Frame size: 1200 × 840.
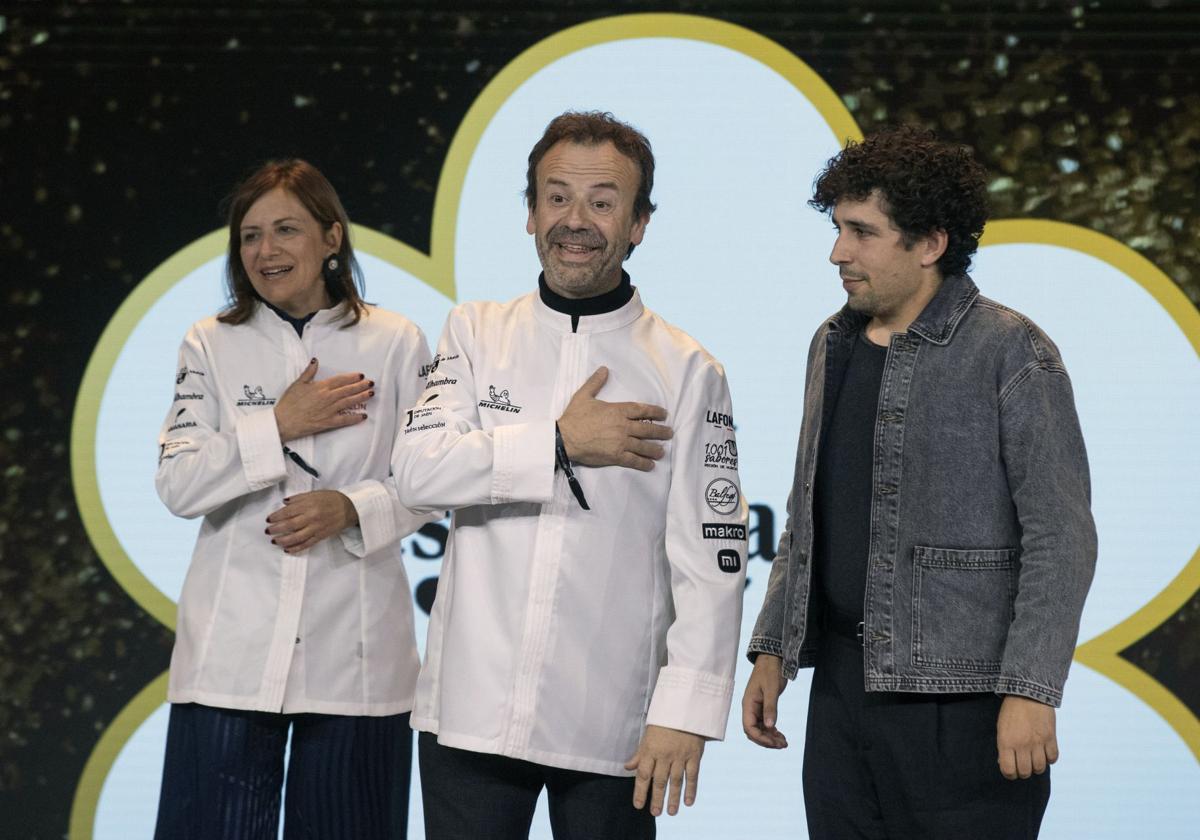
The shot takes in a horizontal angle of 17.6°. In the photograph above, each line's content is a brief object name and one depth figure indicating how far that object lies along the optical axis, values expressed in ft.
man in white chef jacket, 17.57
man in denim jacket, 17.23
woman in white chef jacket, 18.91
